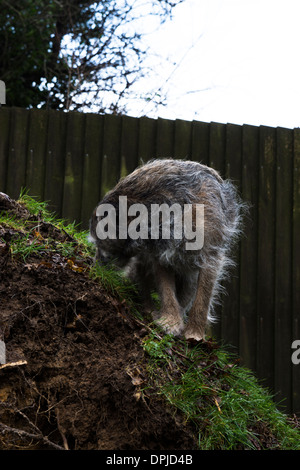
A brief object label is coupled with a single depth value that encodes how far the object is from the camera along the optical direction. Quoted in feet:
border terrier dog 13.16
